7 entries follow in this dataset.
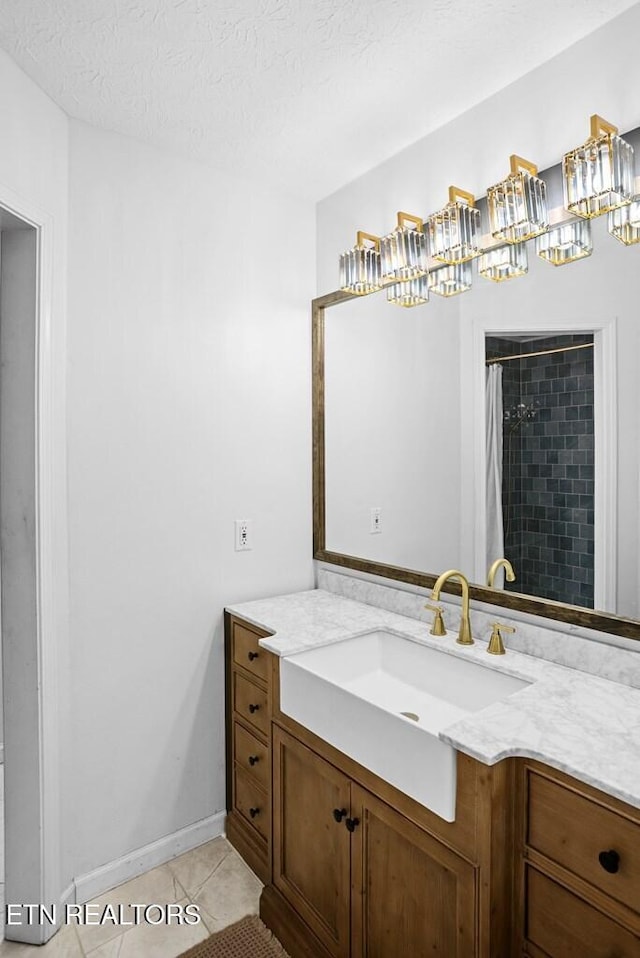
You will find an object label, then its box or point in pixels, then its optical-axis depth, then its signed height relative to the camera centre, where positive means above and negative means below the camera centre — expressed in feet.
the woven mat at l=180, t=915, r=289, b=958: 5.41 -4.64
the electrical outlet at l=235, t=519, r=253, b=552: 7.38 -0.81
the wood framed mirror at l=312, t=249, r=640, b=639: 4.79 +0.53
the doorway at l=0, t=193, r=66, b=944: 5.57 -1.00
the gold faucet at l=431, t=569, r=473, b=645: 5.60 -1.47
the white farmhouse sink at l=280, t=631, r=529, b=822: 4.02 -2.09
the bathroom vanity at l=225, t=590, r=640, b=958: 3.34 -2.67
